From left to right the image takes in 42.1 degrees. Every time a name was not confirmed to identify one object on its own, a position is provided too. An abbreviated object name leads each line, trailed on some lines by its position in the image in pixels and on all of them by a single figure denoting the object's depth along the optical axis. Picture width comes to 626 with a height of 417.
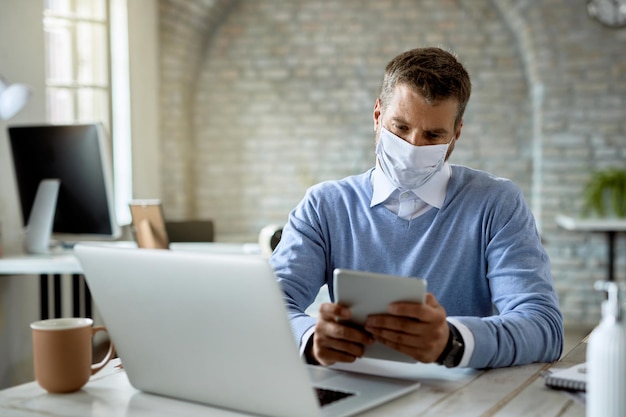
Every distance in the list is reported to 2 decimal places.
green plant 5.23
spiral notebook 1.19
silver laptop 1.00
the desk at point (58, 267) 3.08
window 4.59
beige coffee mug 1.20
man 1.65
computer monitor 3.15
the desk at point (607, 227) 4.93
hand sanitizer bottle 0.88
